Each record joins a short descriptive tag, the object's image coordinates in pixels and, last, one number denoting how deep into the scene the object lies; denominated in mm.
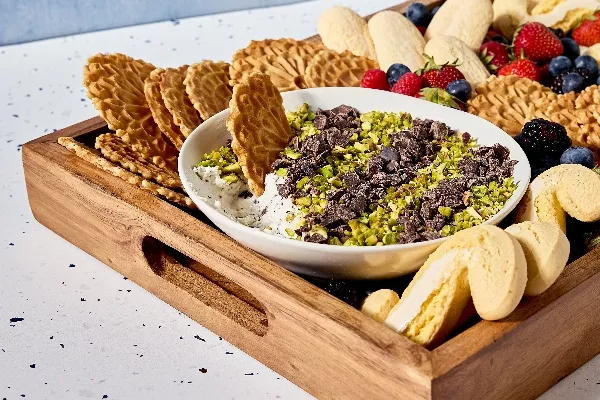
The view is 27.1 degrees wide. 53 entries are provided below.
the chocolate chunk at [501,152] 652
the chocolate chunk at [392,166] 641
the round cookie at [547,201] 612
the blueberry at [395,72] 758
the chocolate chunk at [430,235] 586
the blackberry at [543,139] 665
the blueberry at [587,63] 798
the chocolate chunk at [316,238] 586
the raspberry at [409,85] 736
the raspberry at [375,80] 759
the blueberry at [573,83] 765
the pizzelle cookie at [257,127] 636
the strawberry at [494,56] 805
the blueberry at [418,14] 854
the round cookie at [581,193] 606
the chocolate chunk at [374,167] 639
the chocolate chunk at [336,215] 598
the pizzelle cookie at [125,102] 679
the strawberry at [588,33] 832
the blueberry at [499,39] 842
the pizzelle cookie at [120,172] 641
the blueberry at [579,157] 661
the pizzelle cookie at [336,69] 756
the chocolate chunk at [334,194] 615
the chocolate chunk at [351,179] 627
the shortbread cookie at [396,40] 791
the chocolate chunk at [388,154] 646
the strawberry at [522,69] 783
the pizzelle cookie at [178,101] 681
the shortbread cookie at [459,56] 777
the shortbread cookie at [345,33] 809
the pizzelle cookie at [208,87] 700
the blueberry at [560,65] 795
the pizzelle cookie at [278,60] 754
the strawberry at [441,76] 749
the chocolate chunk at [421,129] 666
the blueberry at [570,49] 824
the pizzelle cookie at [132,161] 659
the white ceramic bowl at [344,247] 578
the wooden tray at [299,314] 528
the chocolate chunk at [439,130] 672
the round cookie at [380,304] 563
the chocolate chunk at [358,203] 606
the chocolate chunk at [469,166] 636
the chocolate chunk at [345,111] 696
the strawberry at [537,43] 806
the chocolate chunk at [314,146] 653
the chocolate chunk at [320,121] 681
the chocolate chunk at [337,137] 663
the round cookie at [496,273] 530
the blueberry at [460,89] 734
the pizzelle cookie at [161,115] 683
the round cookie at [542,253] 544
